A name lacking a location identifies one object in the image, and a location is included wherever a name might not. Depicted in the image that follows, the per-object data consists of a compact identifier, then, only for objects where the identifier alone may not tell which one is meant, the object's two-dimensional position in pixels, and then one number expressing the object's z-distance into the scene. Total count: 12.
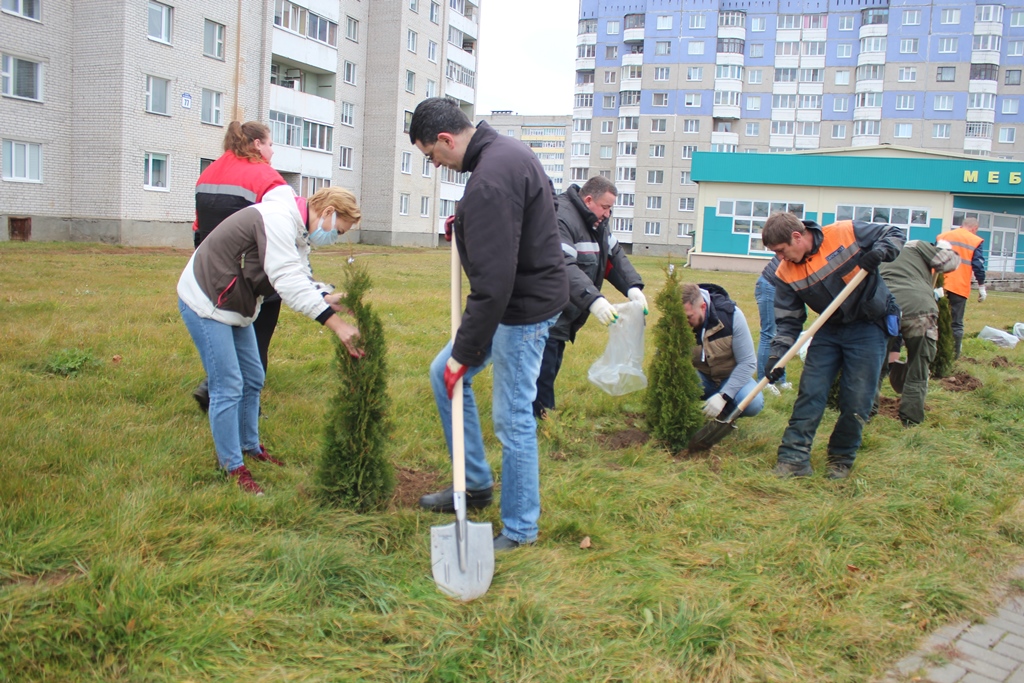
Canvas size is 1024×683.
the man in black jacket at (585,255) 6.18
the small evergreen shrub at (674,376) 5.75
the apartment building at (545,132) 138.00
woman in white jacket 4.25
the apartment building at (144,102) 28.12
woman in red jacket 5.39
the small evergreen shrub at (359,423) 3.97
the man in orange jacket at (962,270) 10.74
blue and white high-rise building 68.81
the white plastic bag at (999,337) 12.50
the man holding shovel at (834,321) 5.36
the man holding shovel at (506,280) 3.48
